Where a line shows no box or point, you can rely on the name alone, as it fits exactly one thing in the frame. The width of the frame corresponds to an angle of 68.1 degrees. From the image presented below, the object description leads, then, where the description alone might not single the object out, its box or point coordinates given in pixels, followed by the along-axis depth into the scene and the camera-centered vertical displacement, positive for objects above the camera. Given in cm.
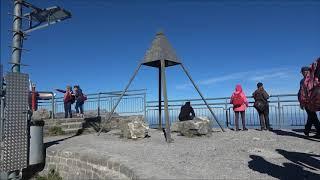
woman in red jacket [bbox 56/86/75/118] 1191 +28
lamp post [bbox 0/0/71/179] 620 +248
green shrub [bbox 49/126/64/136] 966 -103
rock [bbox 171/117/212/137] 798 -77
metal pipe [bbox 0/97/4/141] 595 -40
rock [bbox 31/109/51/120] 1210 -38
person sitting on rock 921 -34
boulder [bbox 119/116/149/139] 791 -84
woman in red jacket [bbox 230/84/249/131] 921 +3
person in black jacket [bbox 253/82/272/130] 882 +6
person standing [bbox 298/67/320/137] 661 -55
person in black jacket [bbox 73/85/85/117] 1208 +38
